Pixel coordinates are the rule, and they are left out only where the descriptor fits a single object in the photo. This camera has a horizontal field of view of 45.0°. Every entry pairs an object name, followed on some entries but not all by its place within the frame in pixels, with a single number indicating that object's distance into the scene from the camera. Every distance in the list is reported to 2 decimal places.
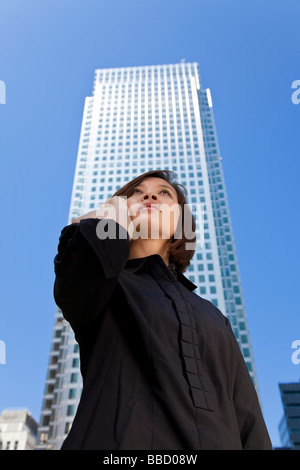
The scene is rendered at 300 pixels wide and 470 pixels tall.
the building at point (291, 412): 69.88
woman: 1.13
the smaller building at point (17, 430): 66.19
